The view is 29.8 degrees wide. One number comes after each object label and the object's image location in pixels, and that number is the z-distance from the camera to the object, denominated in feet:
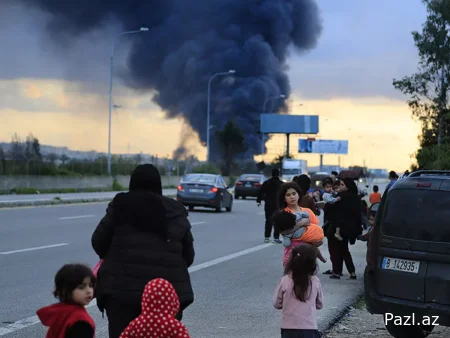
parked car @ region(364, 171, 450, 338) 23.99
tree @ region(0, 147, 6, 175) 133.08
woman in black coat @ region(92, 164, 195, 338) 16.31
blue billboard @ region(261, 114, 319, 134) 310.24
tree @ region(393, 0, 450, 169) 132.77
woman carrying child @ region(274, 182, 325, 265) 25.40
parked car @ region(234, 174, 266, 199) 150.61
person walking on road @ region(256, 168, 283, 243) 59.41
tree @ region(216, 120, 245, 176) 286.25
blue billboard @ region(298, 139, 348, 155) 381.19
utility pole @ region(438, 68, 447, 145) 125.85
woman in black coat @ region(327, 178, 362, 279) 40.47
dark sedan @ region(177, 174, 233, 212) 98.63
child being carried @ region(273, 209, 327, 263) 25.21
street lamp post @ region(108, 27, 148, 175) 155.02
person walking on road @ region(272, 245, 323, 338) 19.02
